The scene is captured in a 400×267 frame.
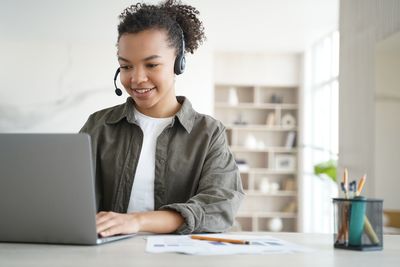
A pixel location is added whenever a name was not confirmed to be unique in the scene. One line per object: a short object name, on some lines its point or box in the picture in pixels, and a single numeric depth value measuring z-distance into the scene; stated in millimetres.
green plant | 6910
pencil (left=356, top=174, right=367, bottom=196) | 1466
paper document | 1286
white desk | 1141
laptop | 1271
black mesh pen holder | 1394
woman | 1859
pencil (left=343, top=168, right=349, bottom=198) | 1458
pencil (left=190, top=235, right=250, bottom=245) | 1415
